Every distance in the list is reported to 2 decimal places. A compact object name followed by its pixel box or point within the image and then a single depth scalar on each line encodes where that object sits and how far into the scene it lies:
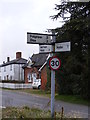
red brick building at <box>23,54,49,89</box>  39.03
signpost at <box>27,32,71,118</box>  8.29
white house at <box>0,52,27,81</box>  60.82
